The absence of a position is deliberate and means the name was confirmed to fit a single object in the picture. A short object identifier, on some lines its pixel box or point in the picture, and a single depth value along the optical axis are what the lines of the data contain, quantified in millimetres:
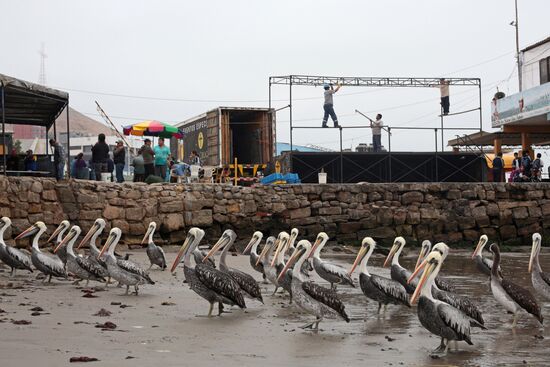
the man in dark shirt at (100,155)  24016
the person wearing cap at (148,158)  23778
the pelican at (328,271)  13812
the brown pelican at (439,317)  8898
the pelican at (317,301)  10359
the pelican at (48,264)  14305
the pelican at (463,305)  9961
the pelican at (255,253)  15672
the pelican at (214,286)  11211
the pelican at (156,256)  16547
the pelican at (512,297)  10781
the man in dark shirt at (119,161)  24219
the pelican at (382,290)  11891
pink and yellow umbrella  28812
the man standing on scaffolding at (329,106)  28469
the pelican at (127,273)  13219
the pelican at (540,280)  12432
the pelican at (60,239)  15141
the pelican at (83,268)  14086
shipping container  32188
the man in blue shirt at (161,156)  24500
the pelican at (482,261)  15484
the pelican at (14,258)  14922
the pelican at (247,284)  12094
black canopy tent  18891
